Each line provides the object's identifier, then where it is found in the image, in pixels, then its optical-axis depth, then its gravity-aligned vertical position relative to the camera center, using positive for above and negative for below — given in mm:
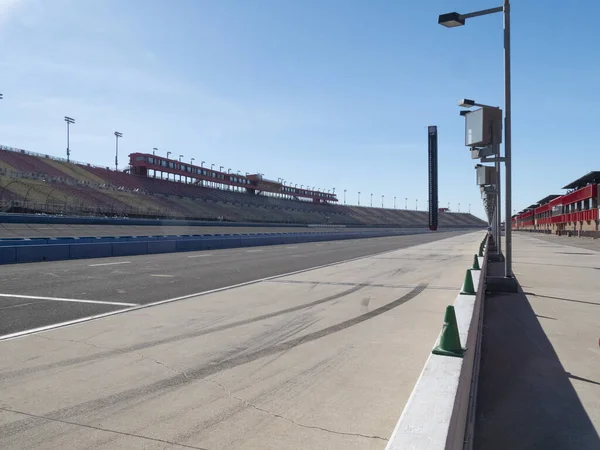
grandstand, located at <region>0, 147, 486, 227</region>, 53719 +5493
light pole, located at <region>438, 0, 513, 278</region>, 10414 +3188
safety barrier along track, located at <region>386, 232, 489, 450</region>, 2816 -1286
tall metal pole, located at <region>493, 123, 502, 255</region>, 16703 +1567
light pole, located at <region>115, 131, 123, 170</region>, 114125 +22266
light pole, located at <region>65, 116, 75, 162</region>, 101294 +22947
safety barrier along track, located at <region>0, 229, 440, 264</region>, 19125 -1132
